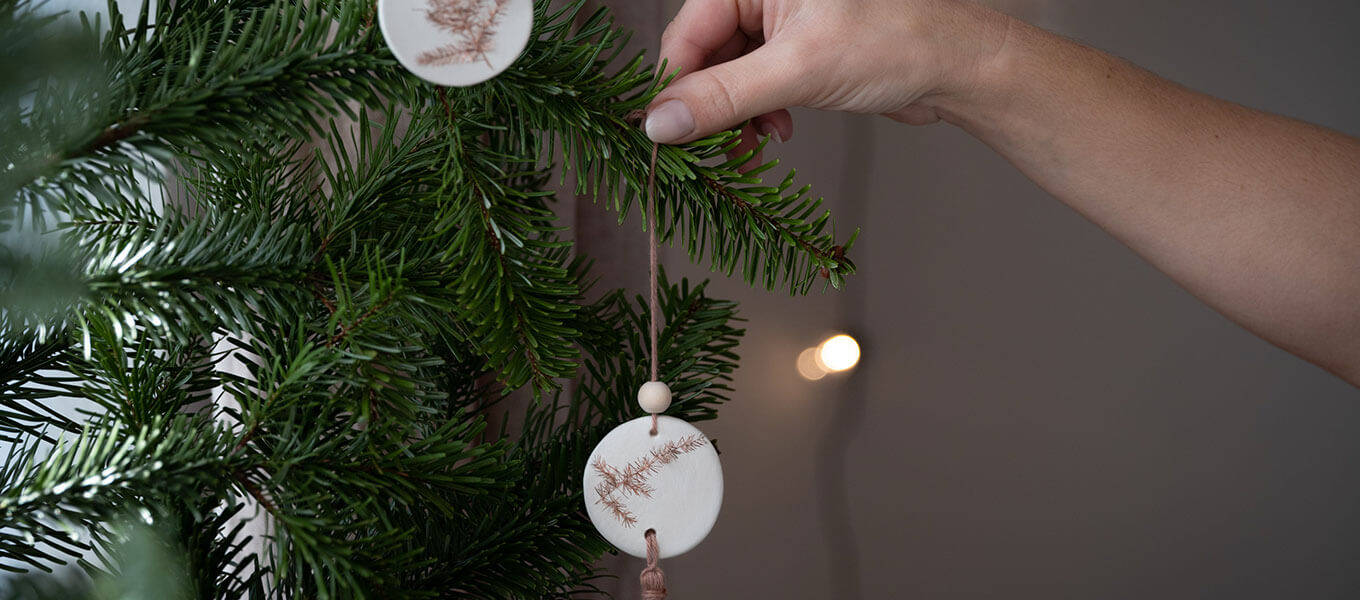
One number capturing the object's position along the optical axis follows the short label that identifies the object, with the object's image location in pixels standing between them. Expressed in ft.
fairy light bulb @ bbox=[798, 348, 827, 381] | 4.03
